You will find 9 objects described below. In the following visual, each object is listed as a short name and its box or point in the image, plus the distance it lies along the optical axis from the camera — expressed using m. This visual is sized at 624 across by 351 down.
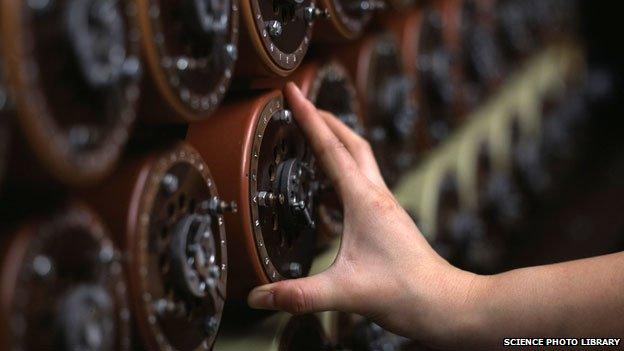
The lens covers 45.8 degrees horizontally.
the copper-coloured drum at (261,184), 0.85
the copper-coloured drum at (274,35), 0.86
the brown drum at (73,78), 0.48
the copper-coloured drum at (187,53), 0.66
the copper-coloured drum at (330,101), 1.05
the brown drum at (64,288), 0.50
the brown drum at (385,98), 1.24
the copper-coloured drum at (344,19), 1.09
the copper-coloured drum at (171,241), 0.65
